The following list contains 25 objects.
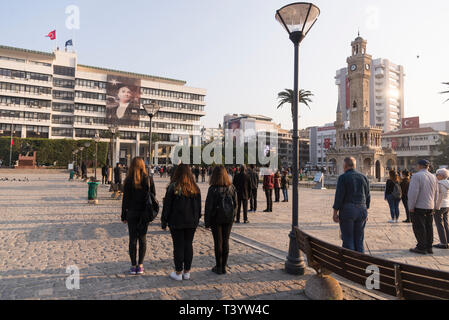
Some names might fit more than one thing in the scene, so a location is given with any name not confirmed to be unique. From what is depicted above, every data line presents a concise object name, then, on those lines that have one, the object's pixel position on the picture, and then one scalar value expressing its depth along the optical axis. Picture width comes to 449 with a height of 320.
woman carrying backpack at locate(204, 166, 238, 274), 4.85
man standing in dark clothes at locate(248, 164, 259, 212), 10.56
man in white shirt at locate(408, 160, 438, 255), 6.33
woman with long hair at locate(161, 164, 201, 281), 4.54
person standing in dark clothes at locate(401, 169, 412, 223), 9.92
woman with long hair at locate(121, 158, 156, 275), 4.70
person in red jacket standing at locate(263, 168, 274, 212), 11.90
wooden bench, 2.57
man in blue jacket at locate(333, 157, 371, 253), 4.93
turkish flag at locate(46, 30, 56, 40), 69.19
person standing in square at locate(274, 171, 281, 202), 15.10
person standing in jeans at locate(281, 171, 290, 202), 15.77
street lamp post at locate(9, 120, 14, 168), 54.34
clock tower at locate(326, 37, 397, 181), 54.97
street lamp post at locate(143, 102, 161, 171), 13.55
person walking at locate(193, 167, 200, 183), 29.47
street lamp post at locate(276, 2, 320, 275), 4.91
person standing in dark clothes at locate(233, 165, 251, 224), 9.46
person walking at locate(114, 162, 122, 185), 15.27
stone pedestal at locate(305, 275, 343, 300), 3.82
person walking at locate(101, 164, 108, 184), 26.05
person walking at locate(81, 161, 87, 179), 30.59
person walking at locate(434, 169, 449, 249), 6.75
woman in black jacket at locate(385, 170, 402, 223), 9.88
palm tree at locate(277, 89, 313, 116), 42.75
